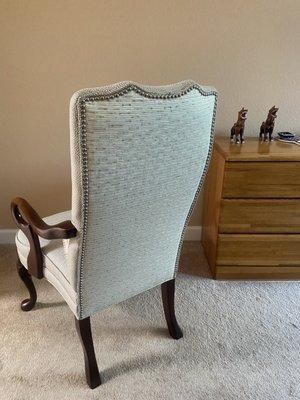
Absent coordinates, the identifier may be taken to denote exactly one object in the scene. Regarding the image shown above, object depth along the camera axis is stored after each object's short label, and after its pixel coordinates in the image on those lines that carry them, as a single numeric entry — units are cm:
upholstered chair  92
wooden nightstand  172
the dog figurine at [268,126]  191
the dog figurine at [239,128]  186
